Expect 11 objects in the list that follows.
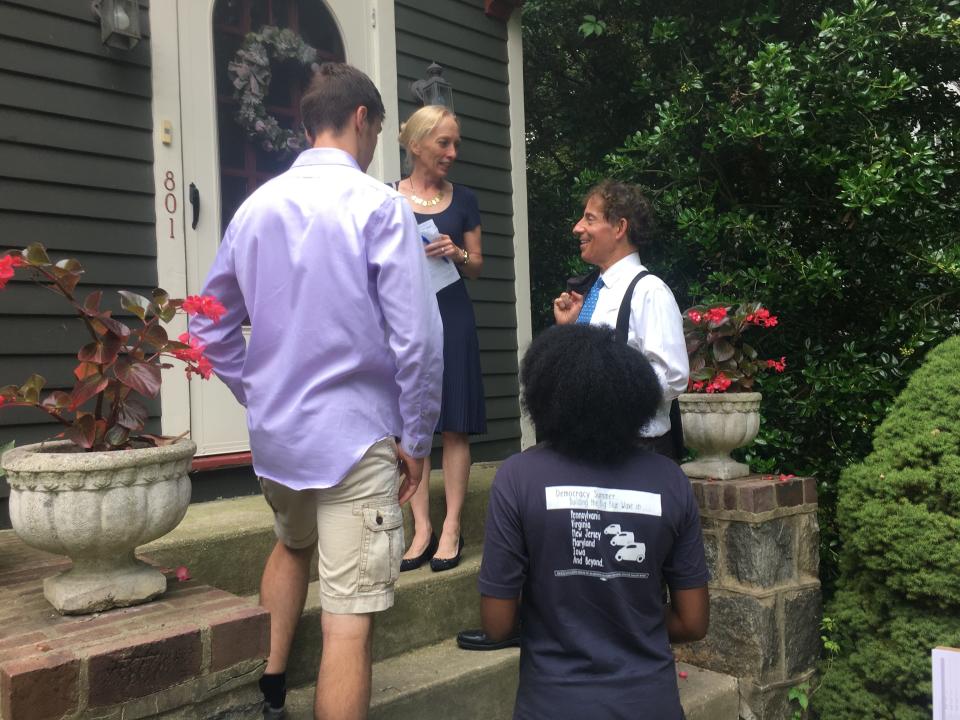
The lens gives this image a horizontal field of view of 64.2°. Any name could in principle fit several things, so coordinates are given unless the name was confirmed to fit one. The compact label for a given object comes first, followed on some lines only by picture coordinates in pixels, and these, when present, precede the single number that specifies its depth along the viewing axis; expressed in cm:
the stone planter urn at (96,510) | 153
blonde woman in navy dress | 270
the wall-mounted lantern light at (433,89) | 385
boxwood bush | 255
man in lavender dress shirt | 170
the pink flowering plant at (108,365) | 162
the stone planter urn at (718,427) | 309
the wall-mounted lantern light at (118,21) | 294
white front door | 317
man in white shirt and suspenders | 223
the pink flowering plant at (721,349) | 317
